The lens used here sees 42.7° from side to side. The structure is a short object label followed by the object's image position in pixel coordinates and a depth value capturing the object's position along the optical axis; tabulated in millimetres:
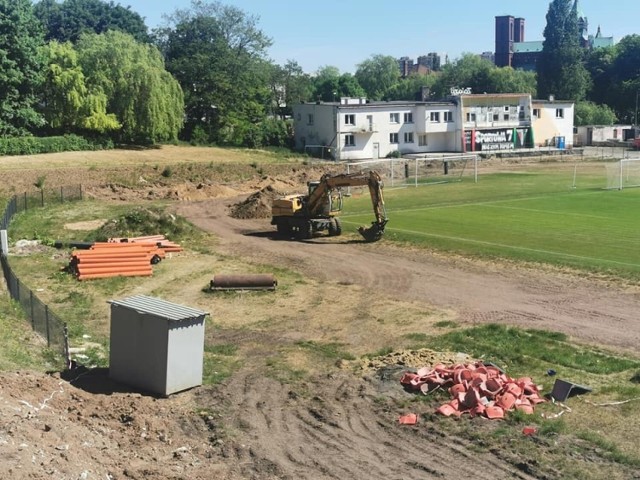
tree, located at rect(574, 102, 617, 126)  122750
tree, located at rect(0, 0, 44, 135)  70875
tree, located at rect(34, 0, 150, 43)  114000
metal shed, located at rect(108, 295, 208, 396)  17547
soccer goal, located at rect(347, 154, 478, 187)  70812
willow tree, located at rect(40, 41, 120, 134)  74188
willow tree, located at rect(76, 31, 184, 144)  74875
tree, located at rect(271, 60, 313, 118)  124419
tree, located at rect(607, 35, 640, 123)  133250
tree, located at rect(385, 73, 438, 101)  151625
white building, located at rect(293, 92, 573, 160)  91000
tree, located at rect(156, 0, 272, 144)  90875
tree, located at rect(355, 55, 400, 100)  170875
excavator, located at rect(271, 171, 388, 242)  39312
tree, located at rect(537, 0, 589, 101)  135625
